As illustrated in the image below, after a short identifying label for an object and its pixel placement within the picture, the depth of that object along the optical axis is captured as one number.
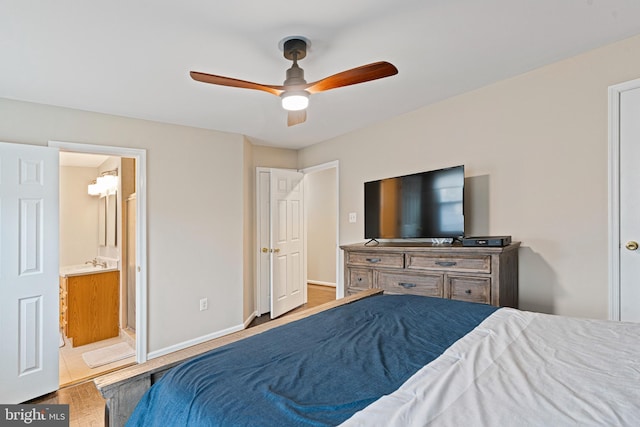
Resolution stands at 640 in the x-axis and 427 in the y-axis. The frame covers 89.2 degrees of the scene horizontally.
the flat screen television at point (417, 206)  2.94
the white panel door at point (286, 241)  4.41
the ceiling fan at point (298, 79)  1.77
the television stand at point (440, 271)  2.46
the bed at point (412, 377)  0.78
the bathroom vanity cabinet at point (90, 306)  3.57
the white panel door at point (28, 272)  2.41
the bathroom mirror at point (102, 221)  4.77
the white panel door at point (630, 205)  2.27
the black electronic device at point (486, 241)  2.45
